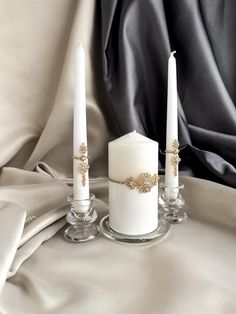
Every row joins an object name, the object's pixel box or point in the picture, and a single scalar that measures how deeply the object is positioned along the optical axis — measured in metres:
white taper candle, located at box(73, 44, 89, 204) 0.49
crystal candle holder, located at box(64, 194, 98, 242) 0.51
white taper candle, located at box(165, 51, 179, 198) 0.55
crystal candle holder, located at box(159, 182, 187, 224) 0.57
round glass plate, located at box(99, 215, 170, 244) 0.49
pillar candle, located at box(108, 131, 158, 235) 0.49
